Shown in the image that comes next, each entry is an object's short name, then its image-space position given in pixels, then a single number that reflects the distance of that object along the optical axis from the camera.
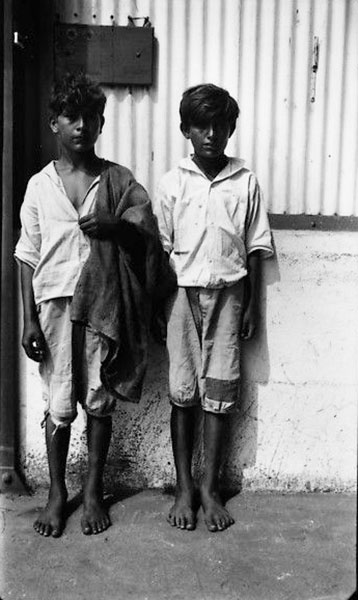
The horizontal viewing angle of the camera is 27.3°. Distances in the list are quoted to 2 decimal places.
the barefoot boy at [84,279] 3.21
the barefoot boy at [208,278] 3.38
